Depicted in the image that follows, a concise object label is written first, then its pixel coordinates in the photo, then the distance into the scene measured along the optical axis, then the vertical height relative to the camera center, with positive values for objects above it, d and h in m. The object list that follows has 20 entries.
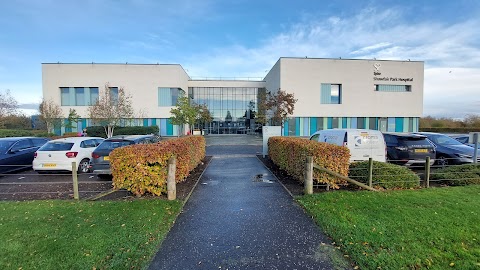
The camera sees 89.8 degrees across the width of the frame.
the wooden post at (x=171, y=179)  6.01 -1.41
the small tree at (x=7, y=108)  29.98 +1.97
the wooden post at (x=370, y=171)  6.72 -1.35
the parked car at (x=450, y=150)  10.16 -1.23
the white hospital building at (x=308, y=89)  32.59 +4.65
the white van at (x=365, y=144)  8.96 -0.80
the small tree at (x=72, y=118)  29.61 +0.63
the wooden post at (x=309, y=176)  6.30 -1.41
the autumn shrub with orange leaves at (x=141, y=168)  6.12 -1.15
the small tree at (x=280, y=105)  28.19 +2.09
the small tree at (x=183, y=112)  26.53 +1.20
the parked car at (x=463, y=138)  13.54 -0.93
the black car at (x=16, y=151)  9.50 -1.19
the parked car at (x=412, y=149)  10.09 -1.15
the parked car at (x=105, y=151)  8.48 -1.01
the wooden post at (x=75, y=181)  6.10 -1.47
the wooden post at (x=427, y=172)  7.11 -1.47
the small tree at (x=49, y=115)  27.27 +0.92
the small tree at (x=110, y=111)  25.12 +1.26
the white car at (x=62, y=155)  9.29 -1.27
